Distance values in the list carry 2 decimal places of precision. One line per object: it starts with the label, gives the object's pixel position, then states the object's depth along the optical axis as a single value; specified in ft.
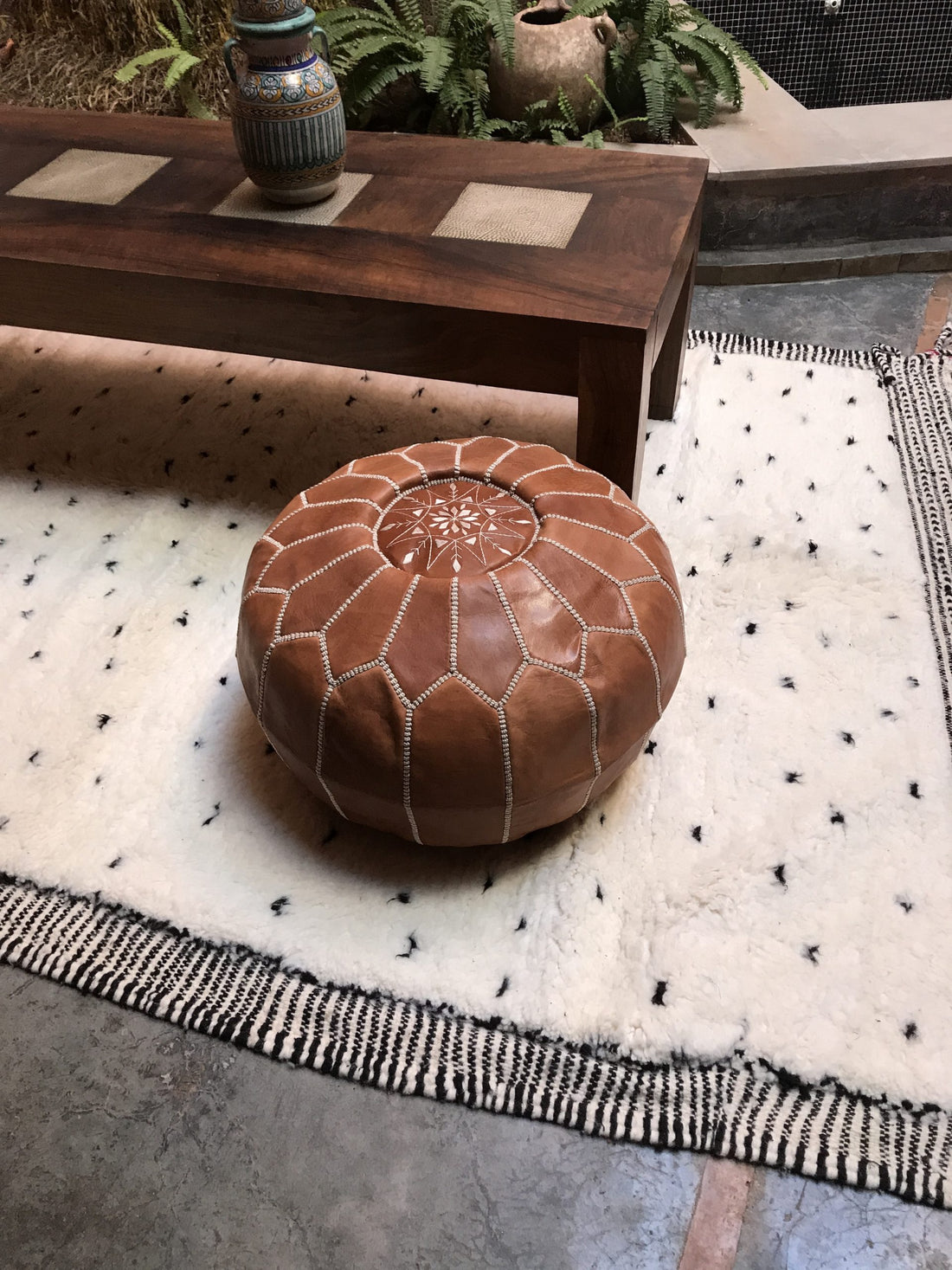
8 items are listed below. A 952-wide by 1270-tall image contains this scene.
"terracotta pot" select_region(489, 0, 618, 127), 9.29
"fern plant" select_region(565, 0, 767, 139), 9.41
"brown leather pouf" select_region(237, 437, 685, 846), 4.00
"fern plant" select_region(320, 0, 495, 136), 9.19
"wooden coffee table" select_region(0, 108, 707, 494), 5.40
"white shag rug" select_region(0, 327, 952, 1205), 4.03
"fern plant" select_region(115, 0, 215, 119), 9.23
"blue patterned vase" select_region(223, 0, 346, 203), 5.65
